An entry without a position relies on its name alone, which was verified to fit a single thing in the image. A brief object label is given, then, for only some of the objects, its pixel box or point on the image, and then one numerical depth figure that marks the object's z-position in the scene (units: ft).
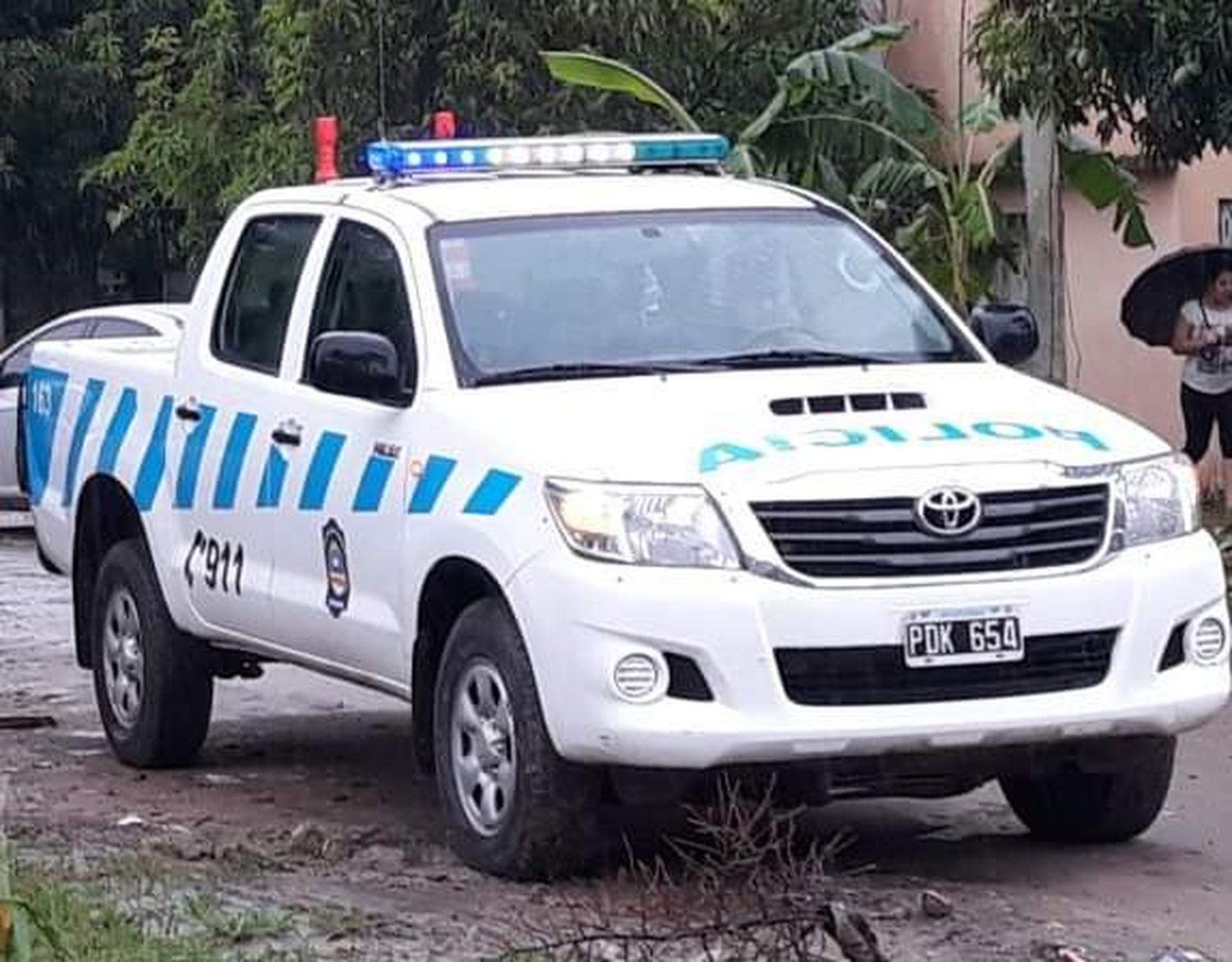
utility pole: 55.62
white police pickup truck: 24.20
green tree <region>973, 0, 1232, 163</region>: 42.45
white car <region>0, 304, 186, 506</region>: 60.49
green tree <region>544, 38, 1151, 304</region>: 56.90
